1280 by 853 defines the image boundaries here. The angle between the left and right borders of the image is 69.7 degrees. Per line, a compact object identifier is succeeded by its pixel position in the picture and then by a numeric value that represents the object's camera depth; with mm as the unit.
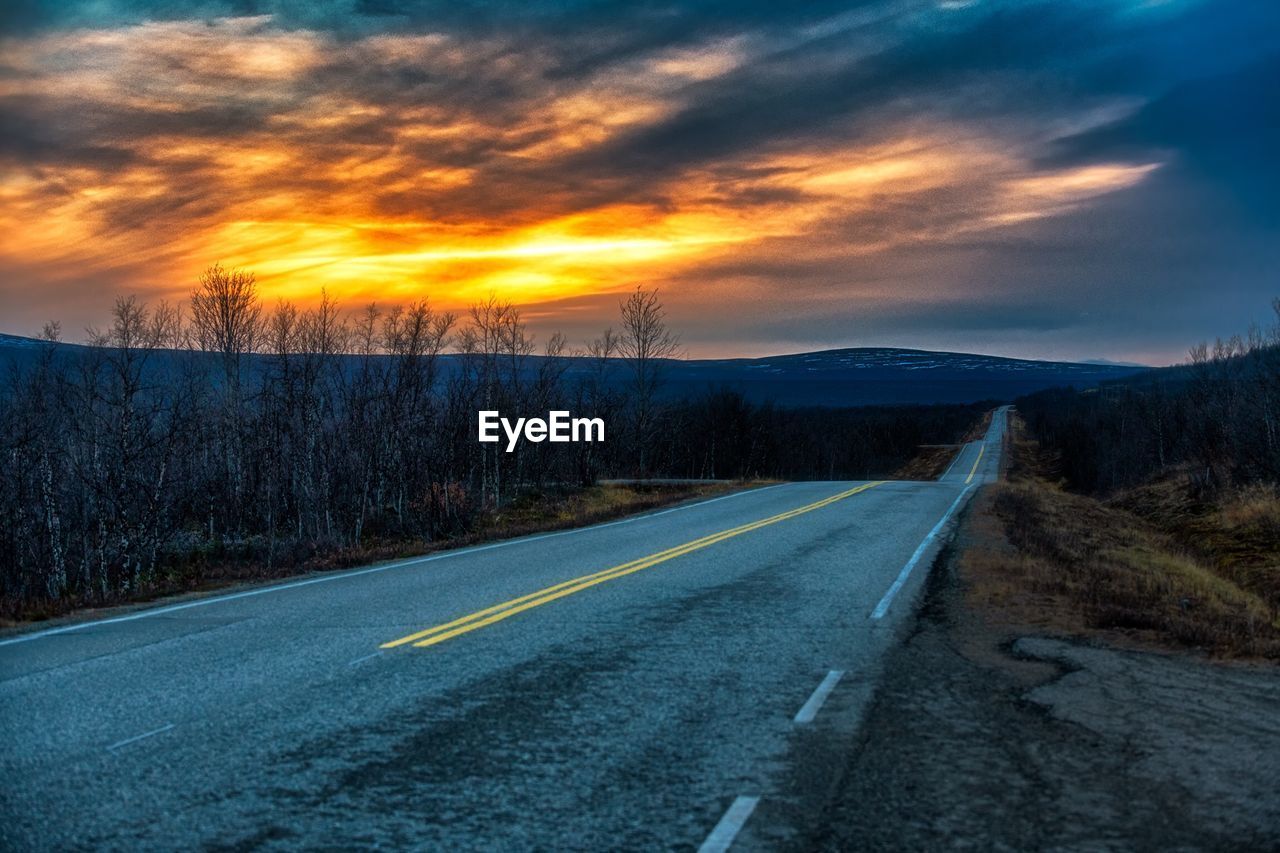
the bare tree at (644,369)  63500
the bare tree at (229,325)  63312
